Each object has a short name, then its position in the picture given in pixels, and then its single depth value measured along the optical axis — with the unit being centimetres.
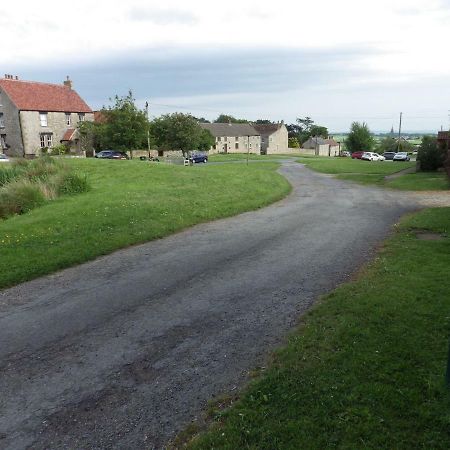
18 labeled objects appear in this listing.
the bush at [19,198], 1772
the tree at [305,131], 15188
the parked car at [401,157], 6064
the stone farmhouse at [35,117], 5450
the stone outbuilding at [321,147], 12064
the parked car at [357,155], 7525
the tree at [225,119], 15012
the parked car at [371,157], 6762
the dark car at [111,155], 5210
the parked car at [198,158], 5531
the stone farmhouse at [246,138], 9875
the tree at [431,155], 3519
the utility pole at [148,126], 5166
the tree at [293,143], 12975
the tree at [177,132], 5906
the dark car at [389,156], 7203
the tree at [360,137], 9900
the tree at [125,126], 5022
